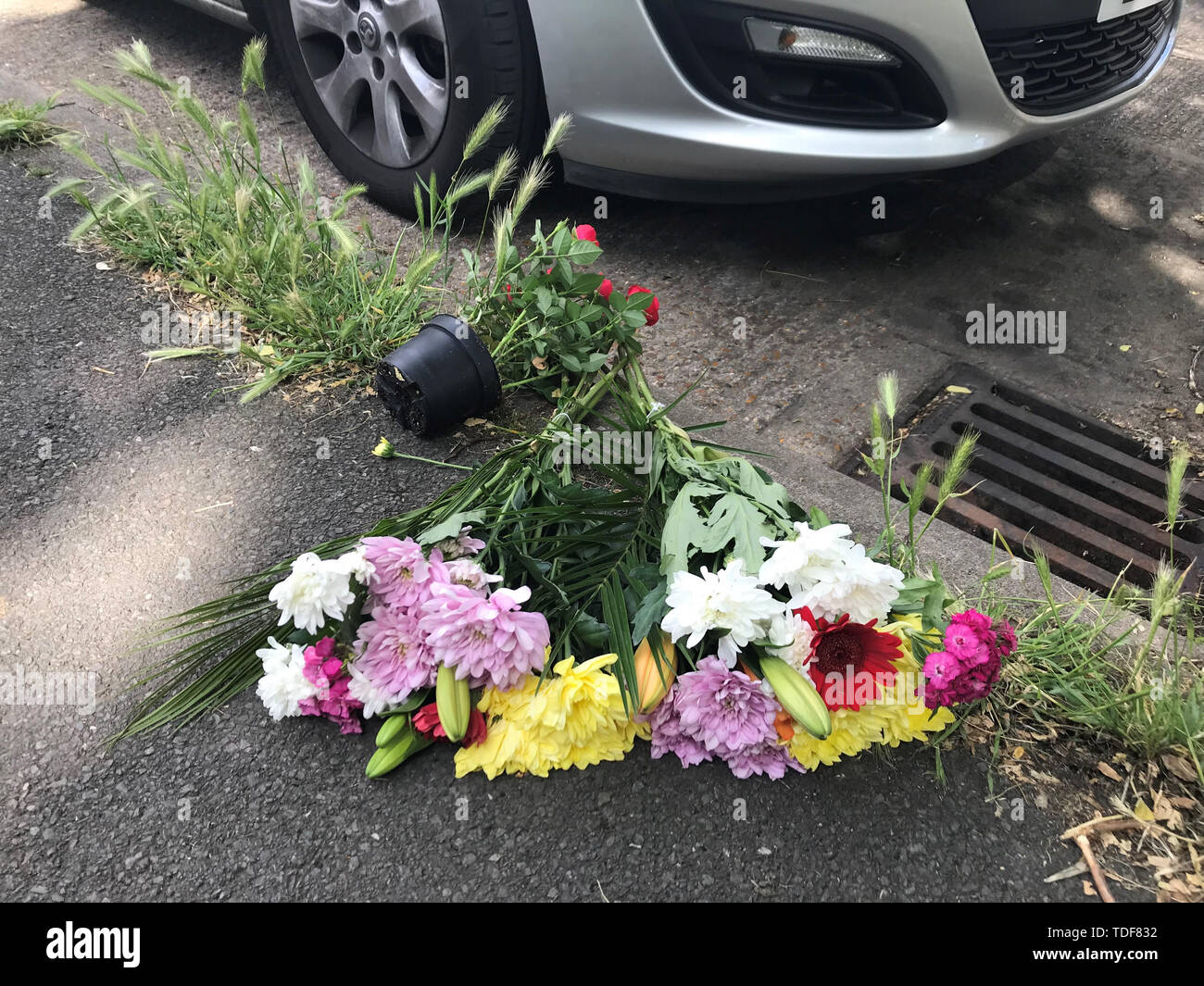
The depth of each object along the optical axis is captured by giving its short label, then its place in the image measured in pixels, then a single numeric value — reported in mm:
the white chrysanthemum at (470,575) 1493
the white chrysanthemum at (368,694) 1478
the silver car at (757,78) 2244
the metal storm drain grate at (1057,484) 2000
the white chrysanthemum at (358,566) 1464
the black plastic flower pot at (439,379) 2051
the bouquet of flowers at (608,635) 1407
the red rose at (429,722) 1454
